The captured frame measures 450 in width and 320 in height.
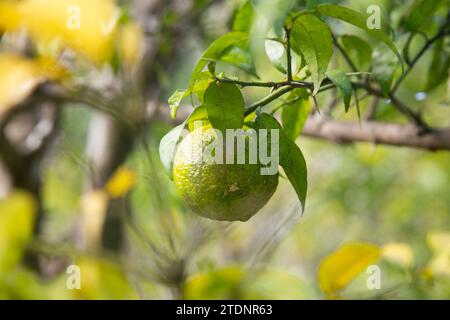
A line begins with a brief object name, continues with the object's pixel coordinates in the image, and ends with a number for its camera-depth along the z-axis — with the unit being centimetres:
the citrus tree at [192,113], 98
